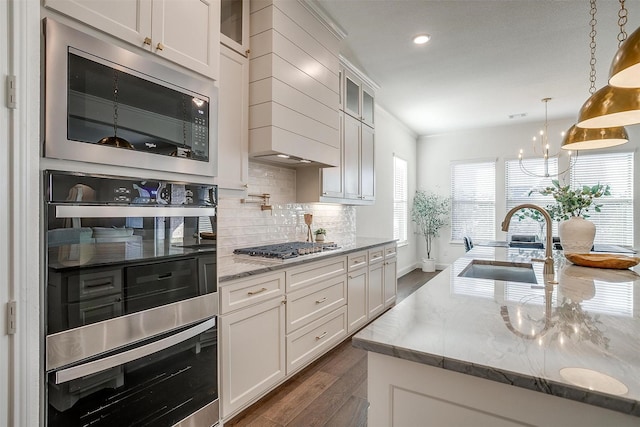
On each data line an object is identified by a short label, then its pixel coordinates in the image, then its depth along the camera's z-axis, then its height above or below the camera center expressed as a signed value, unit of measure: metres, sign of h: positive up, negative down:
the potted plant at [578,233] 2.16 -0.14
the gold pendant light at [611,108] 1.59 +0.55
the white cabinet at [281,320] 1.91 -0.78
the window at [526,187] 6.22 +0.49
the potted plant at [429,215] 6.88 -0.05
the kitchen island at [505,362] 0.66 -0.33
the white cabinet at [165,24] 1.28 +0.83
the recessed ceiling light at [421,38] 3.14 +1.69
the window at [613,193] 5.67 +0.33
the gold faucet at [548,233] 1.81 -0.11
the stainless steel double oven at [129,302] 1.18 -0.38
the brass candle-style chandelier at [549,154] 5.98 +1.02
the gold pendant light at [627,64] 1.10 +0.54
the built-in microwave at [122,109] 1.17 +0.44
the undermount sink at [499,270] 2.00 -0.37
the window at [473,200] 6.74 +0.26
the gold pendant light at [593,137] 2.19 +0.52
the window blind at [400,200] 6.21 +0.25
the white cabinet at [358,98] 3.64 +1.37
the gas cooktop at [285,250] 2.41 -0.30
